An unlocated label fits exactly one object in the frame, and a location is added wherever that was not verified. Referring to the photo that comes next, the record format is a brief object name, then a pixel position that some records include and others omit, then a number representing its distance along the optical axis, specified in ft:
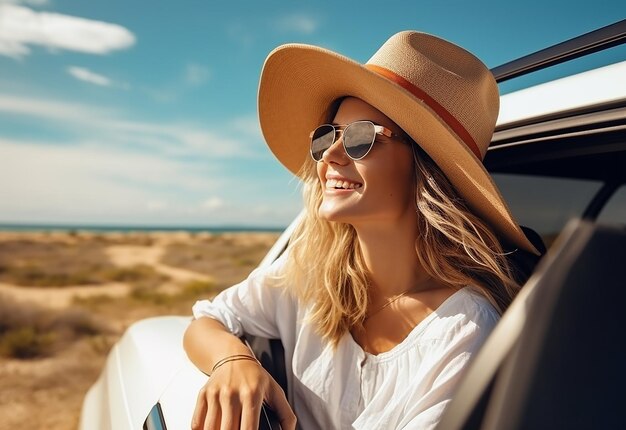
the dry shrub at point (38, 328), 28.76
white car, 1.34
